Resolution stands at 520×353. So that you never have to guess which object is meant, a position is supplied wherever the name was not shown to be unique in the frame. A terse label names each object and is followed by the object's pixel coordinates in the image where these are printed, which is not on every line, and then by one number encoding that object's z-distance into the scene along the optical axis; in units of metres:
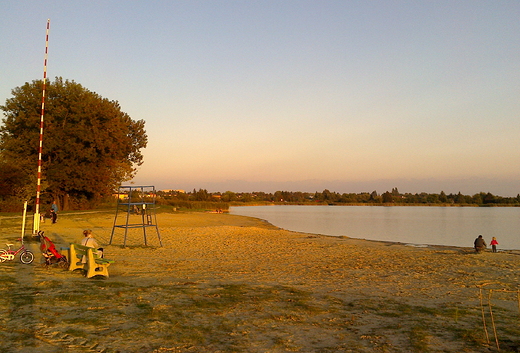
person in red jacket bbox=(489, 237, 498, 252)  20.31
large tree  37.78
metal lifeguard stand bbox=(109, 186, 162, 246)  16.65
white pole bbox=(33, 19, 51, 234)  14.02
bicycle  11.28
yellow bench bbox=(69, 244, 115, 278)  9.72
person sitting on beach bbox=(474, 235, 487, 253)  19.00
